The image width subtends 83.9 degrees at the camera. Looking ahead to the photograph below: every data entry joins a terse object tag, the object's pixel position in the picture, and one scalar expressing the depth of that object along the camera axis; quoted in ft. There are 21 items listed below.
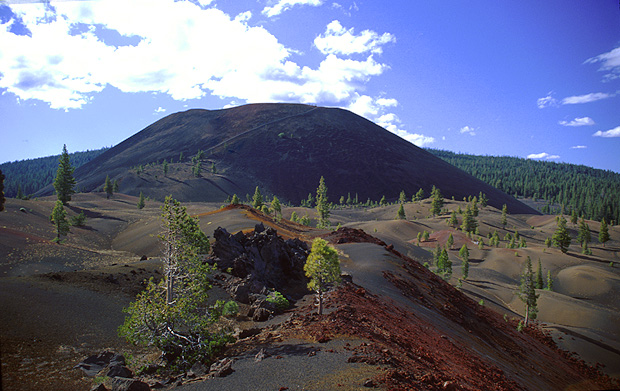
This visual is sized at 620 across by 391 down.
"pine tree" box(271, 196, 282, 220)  251.19
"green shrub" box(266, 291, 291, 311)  68.85
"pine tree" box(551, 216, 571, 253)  269.03
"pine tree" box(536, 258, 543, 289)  190.99
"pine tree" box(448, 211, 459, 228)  343.87
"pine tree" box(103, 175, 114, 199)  353.16
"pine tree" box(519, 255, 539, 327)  136.15
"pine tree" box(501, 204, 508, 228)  383.86
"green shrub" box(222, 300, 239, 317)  65.73
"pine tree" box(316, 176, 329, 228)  262.20
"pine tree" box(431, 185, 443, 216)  401.90
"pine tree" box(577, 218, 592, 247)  297.33
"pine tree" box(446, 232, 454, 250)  268.21
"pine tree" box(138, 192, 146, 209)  300.98
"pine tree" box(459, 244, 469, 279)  195.48
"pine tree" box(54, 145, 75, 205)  226.17
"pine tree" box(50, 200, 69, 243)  138.82
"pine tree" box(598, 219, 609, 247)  317.42
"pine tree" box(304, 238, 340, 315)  61.72
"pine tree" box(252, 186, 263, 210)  264.39
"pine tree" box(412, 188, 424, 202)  506.03
